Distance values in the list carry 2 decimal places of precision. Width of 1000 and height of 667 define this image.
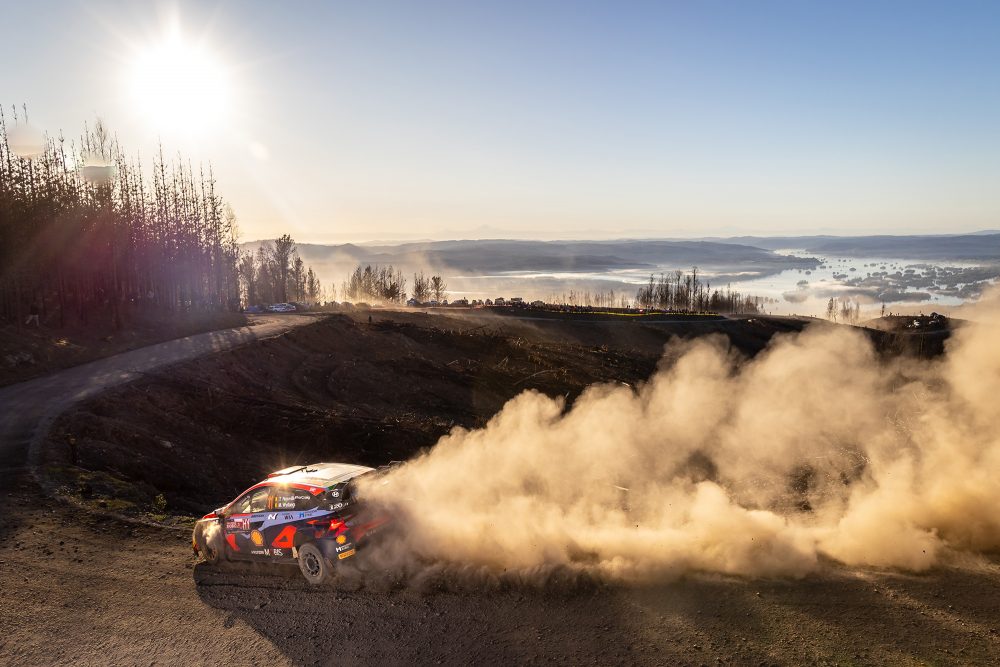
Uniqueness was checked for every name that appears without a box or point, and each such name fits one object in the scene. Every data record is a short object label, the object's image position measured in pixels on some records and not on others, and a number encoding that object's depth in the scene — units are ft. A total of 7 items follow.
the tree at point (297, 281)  535.19
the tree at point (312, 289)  565.12
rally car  41.04
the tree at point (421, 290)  498.69
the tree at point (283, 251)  399.65
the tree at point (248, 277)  503.61
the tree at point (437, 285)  485.73
